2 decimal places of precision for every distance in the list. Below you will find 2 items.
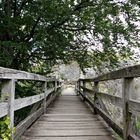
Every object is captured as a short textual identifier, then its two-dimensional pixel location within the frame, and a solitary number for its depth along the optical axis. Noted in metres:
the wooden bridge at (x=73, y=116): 1.73
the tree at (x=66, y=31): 4.61
